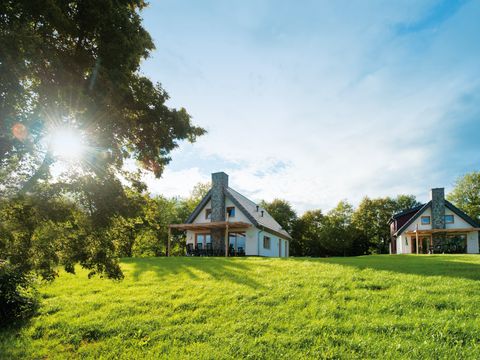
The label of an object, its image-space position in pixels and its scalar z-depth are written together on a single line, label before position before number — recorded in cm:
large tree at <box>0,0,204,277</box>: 616
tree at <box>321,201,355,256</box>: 4438
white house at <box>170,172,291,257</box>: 2639
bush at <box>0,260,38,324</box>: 849
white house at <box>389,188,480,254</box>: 3120
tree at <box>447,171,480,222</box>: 4919
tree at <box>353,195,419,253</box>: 4781
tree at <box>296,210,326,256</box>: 4772
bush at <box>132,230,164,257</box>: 3765
